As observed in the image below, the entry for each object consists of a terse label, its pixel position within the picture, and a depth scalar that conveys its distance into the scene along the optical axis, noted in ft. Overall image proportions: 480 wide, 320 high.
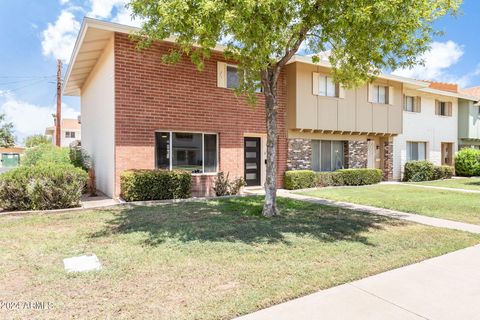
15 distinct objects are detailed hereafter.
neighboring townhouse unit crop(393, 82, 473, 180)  63.62
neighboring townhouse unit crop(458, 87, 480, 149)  73.20
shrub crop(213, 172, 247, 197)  38.32
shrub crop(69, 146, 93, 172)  45.11
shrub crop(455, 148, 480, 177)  69.21
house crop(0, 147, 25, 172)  137.69
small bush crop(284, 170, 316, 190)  46.11
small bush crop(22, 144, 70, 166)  40.80
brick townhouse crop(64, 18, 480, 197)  34.42
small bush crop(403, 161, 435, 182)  61.00
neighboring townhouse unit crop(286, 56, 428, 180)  47.01
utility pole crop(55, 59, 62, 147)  74.64
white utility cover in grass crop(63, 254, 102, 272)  14.29
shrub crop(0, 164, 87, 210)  26.99
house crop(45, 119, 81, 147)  145.49
